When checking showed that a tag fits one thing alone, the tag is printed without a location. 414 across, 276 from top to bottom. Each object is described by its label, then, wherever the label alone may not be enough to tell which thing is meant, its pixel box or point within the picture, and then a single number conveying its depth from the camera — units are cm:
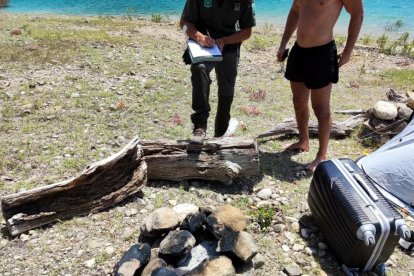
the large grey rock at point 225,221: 338
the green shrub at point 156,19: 1856
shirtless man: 438
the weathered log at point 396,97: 640
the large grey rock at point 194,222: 346
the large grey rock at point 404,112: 583
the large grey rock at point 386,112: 586
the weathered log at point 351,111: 694
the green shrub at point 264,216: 385
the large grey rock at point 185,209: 374
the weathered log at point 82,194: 365
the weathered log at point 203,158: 435
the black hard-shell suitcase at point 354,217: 305
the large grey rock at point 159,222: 347
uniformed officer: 436
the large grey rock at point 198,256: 316
